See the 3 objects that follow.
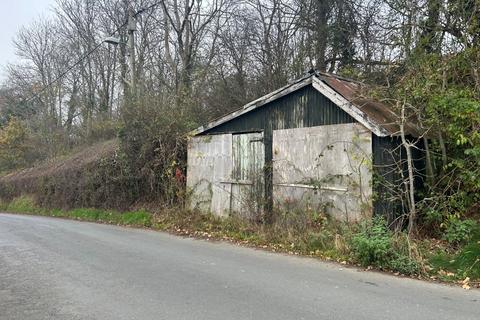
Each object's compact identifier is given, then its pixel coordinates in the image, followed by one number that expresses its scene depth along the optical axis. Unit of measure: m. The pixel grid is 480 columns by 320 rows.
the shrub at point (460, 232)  8.28
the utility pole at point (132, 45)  17.89
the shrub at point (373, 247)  7.49
